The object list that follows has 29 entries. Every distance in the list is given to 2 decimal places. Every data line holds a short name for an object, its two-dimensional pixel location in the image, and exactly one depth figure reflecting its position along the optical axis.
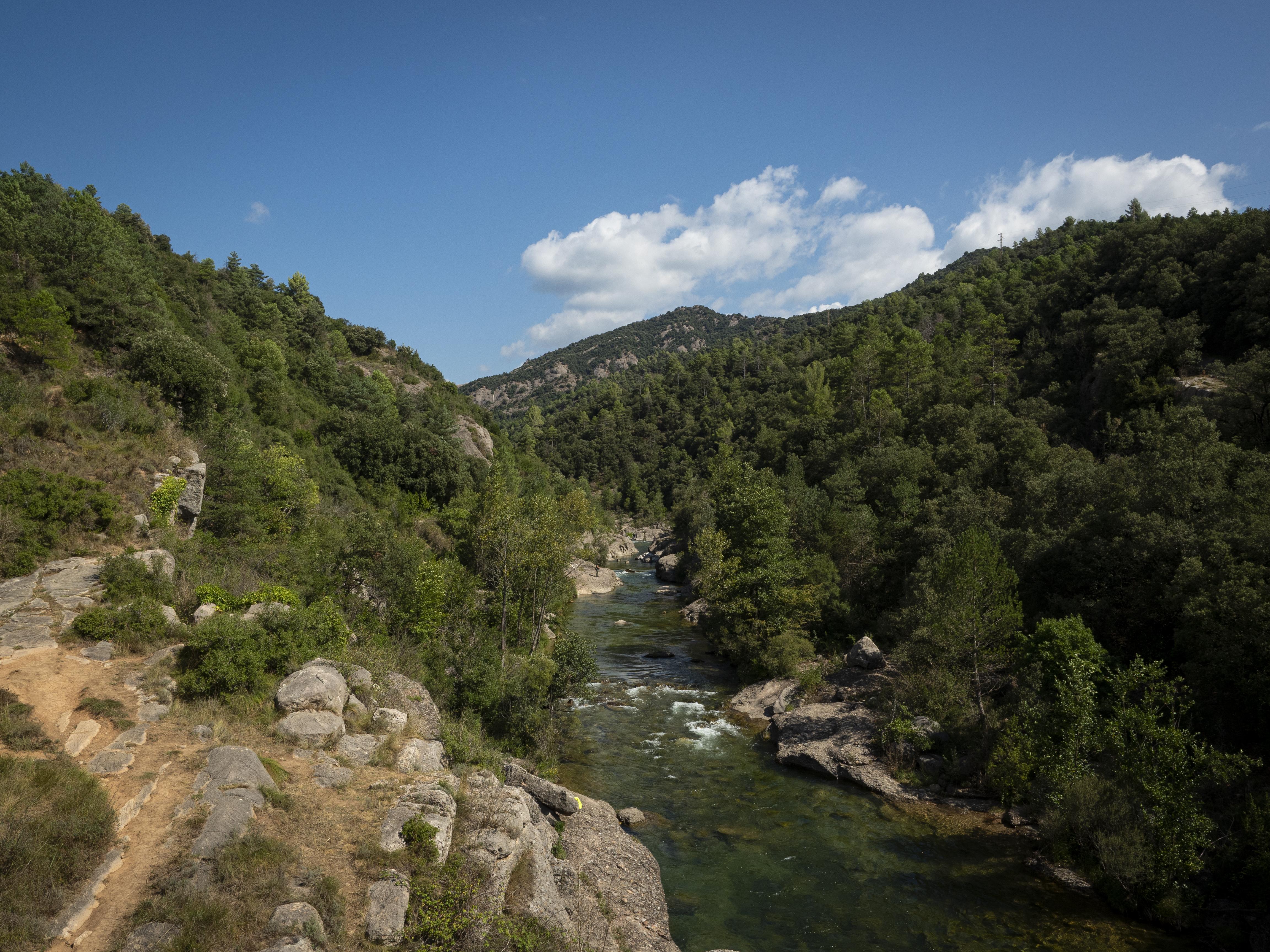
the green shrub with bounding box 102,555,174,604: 18.09
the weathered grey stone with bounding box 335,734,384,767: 15.39
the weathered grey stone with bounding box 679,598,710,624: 55.38
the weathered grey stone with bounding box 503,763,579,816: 19.55
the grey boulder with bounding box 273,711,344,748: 15.23
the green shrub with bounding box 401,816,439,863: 12.37
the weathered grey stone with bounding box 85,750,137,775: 12.38
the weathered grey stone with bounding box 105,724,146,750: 13.20
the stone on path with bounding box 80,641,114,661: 16.00
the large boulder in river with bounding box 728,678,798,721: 33.81
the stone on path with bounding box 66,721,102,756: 12.79
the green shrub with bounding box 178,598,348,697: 15.97
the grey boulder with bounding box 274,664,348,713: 16.14
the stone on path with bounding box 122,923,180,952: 8.87
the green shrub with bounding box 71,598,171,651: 16.56
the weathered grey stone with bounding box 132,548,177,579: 19.34
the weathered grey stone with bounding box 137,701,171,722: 14.46
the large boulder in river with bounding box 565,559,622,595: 68.56
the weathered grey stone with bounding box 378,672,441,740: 18.86
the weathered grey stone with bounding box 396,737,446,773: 15.81
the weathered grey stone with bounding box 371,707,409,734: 17.22
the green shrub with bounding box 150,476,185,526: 23.09
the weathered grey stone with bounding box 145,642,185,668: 16.48
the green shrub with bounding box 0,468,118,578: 18.50
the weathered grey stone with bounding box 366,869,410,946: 10.43
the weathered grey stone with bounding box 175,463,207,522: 25.16
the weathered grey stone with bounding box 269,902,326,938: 9.66
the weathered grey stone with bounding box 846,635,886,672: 35.59
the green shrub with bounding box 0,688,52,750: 12.25
